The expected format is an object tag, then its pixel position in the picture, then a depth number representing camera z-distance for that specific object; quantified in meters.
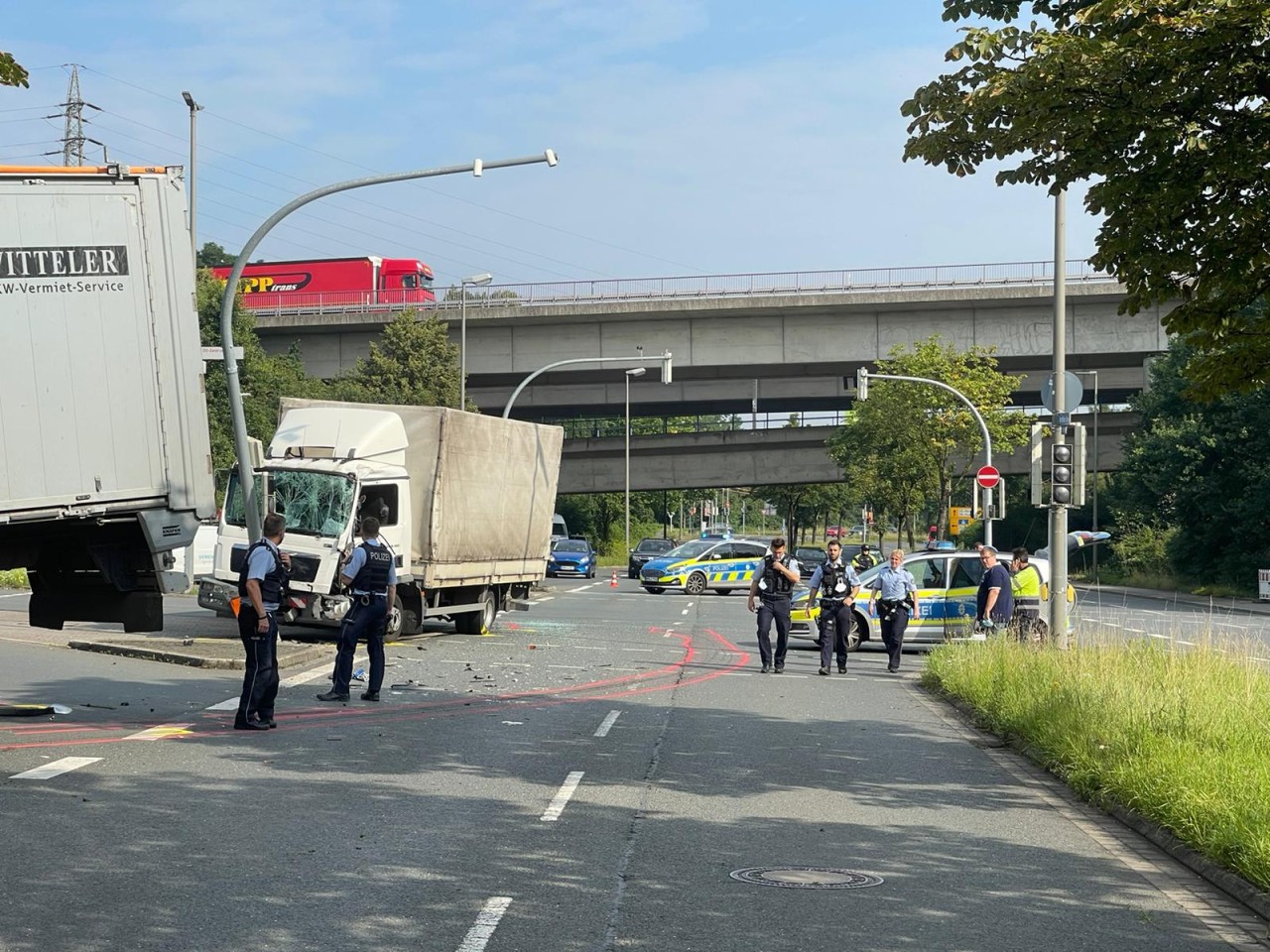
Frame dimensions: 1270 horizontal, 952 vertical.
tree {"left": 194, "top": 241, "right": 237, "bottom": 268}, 124.34
